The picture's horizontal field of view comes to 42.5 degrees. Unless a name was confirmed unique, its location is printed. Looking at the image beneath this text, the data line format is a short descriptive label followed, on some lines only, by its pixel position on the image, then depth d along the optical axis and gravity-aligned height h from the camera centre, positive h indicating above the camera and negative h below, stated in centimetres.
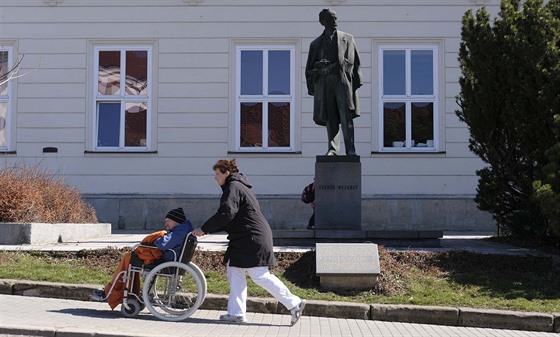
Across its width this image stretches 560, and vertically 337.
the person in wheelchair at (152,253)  812 -80
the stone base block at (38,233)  1206 -91
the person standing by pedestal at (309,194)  1555 -19
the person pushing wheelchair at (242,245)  780 -67
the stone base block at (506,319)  825 -152
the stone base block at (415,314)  846 -150
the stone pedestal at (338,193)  1205 -12
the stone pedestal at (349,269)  930 -108
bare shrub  1271 -35
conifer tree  1148 +150
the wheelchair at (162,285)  801 -116
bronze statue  1246 +187
